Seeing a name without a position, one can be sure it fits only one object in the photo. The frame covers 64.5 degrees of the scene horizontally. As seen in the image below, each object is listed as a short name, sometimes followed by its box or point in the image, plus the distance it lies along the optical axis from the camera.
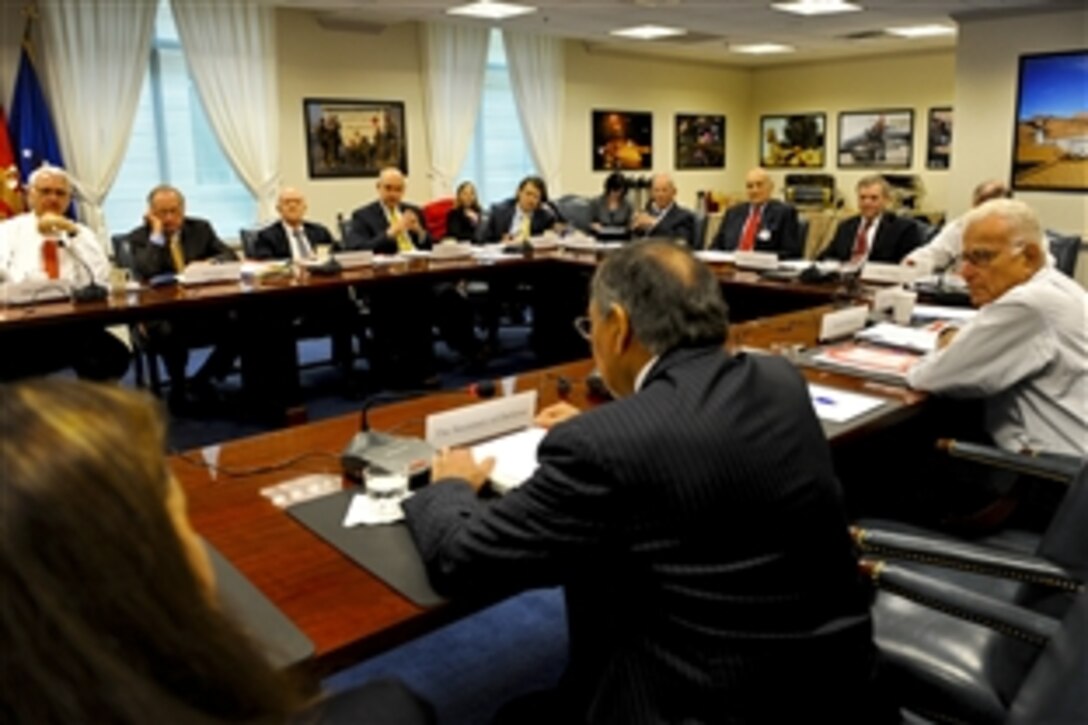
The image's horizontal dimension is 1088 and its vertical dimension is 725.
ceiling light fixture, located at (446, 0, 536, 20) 6.74
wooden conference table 1.19
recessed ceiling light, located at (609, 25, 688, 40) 8.02
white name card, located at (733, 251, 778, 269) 4.60
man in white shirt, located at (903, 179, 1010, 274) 4.21
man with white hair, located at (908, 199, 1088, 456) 2.20
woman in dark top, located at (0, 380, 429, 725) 0.50
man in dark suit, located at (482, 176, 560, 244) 6.29
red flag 5.43
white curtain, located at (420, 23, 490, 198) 7.85
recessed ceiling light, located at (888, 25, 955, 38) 8.21
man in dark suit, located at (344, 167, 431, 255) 5.72
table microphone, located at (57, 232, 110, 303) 3.84
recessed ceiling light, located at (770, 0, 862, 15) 6.73
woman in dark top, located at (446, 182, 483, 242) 6.73
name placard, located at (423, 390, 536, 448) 1.77
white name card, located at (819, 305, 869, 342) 2.83
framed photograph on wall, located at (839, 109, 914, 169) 9.97
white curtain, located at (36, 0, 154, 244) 5.90
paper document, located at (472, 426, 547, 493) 1.58
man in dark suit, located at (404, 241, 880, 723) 1.15
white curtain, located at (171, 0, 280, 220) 6.51
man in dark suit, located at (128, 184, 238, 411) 4.54
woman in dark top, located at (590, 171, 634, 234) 6.85
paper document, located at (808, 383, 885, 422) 2.04
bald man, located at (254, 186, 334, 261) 5.23
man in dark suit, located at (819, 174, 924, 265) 4.95
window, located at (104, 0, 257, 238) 6.52
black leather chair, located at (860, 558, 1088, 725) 1.46
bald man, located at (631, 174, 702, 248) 6.05
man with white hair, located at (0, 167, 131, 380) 3.78
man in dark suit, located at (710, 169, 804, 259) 5.56
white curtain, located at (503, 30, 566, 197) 8.52
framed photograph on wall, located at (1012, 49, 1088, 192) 6.85
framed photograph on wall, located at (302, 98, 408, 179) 7.32
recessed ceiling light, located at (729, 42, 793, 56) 9.31
